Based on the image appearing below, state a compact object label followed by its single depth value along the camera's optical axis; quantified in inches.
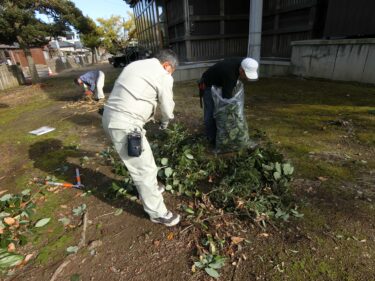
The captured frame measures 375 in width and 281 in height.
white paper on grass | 223.1
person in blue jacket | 274.8
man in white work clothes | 84.3
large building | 272.8
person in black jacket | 123.5
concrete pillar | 314.7
